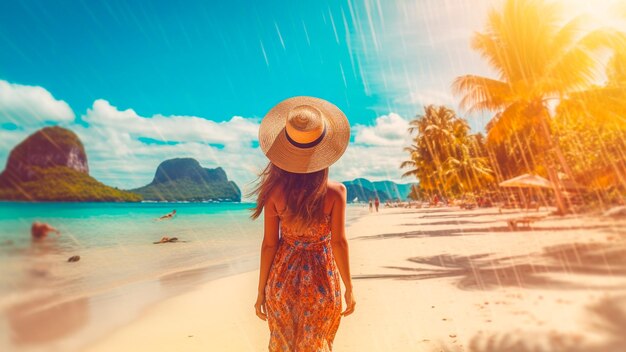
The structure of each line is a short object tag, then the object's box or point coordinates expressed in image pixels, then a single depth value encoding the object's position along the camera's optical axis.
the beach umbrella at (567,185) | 21.36
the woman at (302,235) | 1.97
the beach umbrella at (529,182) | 17.42
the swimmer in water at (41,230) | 28.79
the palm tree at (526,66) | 14.02
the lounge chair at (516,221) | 13.70
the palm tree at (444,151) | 30.28
